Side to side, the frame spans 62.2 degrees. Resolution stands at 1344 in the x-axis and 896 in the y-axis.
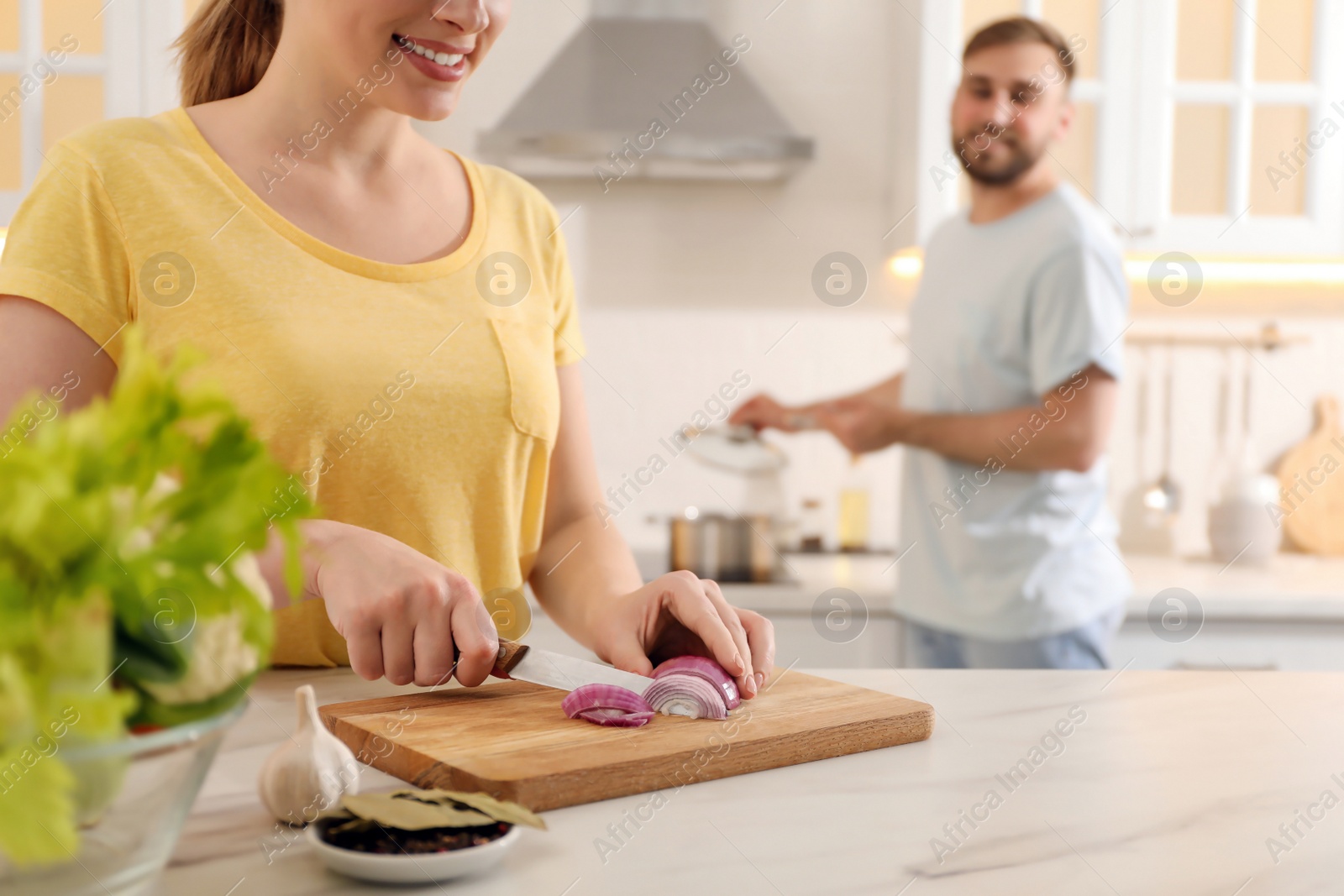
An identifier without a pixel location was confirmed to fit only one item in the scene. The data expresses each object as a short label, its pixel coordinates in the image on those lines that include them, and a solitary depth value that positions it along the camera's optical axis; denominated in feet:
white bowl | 1.57
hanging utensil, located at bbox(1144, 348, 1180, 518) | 8.55
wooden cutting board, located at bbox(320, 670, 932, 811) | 2.03
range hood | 7.73
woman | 2.65
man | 5.66
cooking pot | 7.19
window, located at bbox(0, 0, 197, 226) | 7.08
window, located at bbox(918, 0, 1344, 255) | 7.51
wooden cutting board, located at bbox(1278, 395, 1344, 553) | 8.38
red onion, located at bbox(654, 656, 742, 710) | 2.50
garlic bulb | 1.81
